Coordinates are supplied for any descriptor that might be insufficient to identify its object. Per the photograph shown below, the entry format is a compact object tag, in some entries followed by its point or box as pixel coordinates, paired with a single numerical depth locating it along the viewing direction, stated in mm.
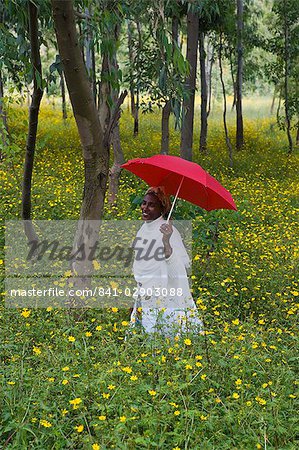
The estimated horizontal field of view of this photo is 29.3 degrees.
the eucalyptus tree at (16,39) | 5414
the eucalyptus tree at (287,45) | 18731
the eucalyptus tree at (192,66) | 11641
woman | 5117
